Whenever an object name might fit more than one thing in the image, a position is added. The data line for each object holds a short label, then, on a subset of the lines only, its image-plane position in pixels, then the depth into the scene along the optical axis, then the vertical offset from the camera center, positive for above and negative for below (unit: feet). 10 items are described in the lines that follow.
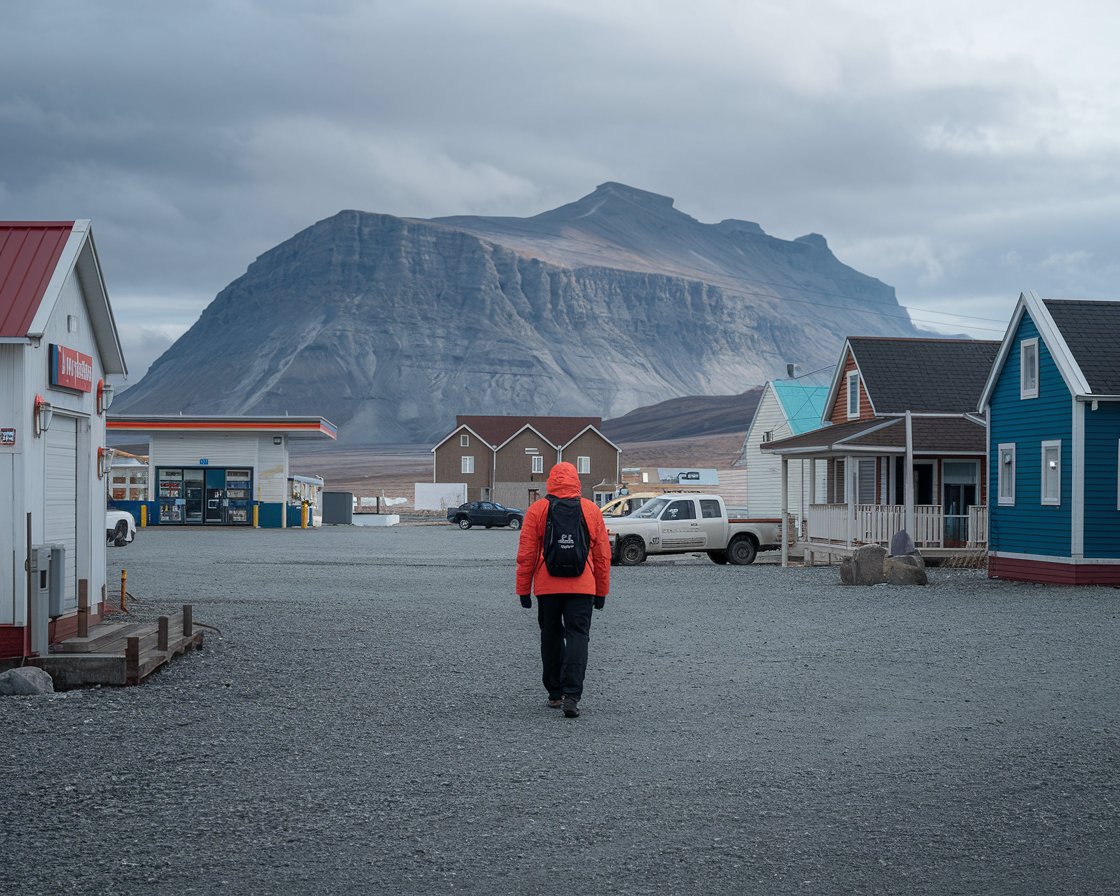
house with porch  99.96 +2.82
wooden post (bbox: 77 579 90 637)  41.06 -4.15
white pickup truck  106.32 -3.97
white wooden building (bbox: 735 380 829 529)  173.88 +7.59
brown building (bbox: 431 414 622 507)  323.16 +6.77
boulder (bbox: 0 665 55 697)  35.01 -5.37
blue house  80.64 +2.55
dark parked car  222.69 -5.47
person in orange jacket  32.60 -2.80
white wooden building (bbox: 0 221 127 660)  38.01 +1.88
